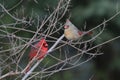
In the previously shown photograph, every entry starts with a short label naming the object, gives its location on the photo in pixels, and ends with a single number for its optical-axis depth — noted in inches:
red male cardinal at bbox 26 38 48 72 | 493.3
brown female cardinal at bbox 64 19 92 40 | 576.4
